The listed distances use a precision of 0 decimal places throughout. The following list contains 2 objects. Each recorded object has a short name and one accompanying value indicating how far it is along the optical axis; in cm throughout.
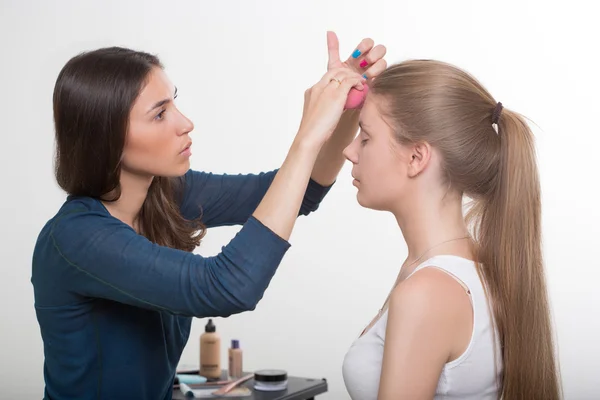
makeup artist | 120
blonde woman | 121
